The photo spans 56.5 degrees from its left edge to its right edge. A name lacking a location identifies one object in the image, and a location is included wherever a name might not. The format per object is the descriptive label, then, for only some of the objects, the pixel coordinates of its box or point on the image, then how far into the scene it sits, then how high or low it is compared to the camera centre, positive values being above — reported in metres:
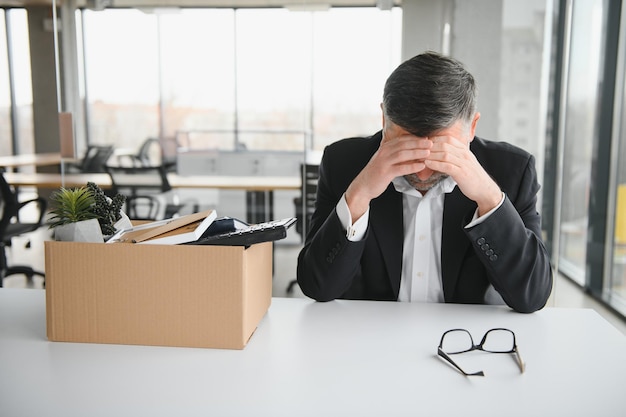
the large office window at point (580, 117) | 3.89 +0.07
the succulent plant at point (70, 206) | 1.25 -0.18
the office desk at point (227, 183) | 4.33 -0.43
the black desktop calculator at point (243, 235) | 1.17 -0.22
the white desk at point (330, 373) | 0.92 -0.44
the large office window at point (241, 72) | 4.17 +0.38
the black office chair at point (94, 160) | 4.34 -0.26
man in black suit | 1.34 -0.22
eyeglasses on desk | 1.11 -0.44
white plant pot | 1.23 -0.23
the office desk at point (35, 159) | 4.38 -0.26
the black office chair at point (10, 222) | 4.19 -0.71
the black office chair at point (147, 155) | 4.34 -0.22
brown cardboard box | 1.14 -0.34
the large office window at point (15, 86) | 4.28 +0.28
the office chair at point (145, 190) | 4.34 -0.49
